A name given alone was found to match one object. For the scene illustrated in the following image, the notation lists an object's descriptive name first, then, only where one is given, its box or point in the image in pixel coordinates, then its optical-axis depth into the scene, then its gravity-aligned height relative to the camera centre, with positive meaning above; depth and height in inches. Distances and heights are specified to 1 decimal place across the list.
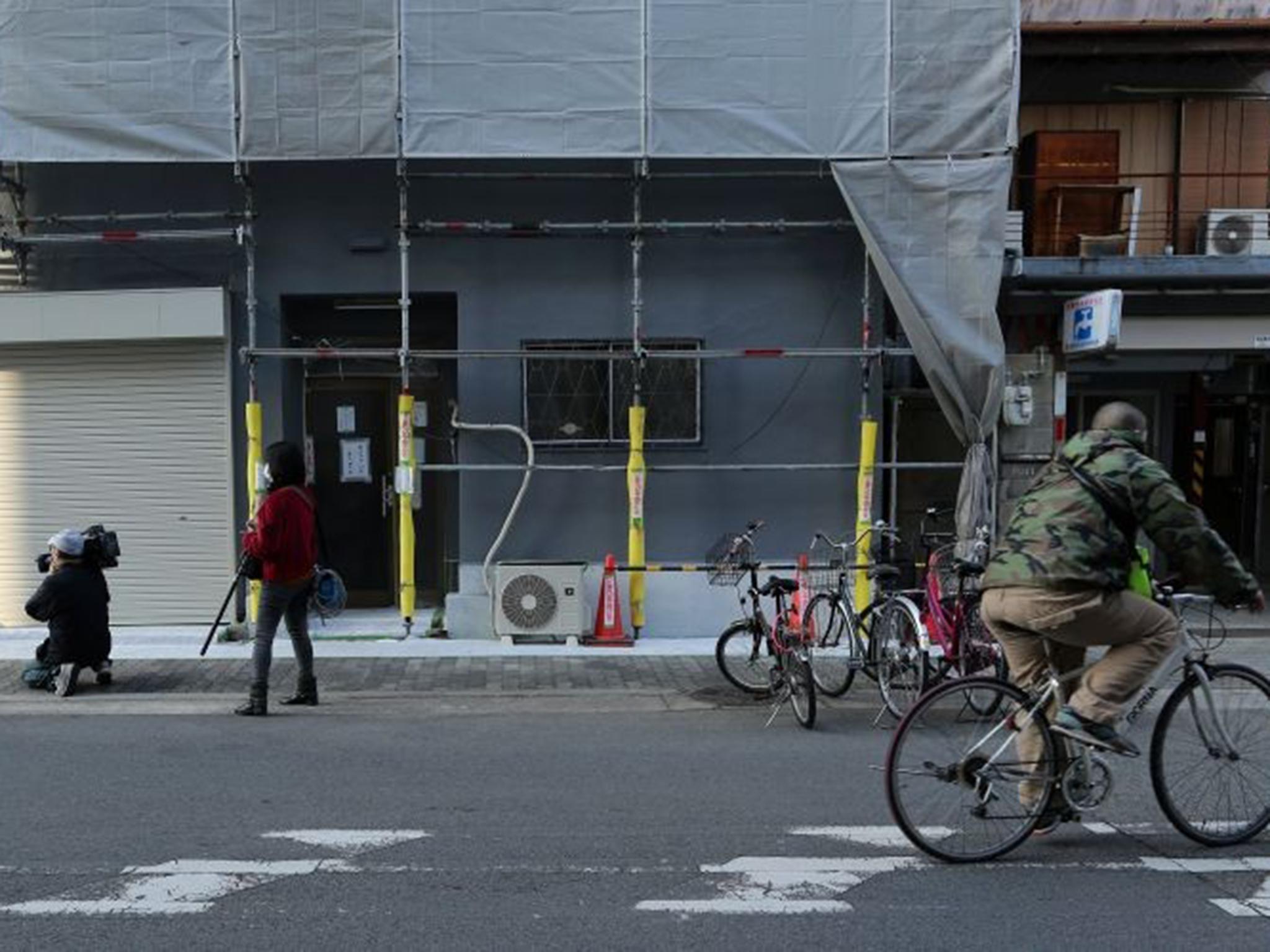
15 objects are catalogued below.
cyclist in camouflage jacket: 168.6 -21.8
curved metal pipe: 386.9 -14.4
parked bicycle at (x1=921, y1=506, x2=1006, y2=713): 277.3 -53.9
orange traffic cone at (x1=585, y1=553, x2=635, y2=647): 379.2 -68.8
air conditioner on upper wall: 432.5 +80.1
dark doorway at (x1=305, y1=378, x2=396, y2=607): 438.6 -18.1
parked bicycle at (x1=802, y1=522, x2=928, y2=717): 276.8 -56.9
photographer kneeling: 309.3 -56.3
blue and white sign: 373.7 +38.2
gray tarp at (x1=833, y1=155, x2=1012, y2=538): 372.5 +63.6
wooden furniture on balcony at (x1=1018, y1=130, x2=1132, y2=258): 442.3 +97.0
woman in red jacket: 284.7 -34.2
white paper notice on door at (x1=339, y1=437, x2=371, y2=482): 438.9 -14.8
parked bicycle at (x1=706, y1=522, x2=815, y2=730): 277.9 -60.5
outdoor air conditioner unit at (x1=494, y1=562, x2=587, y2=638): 376.8 -60.8
